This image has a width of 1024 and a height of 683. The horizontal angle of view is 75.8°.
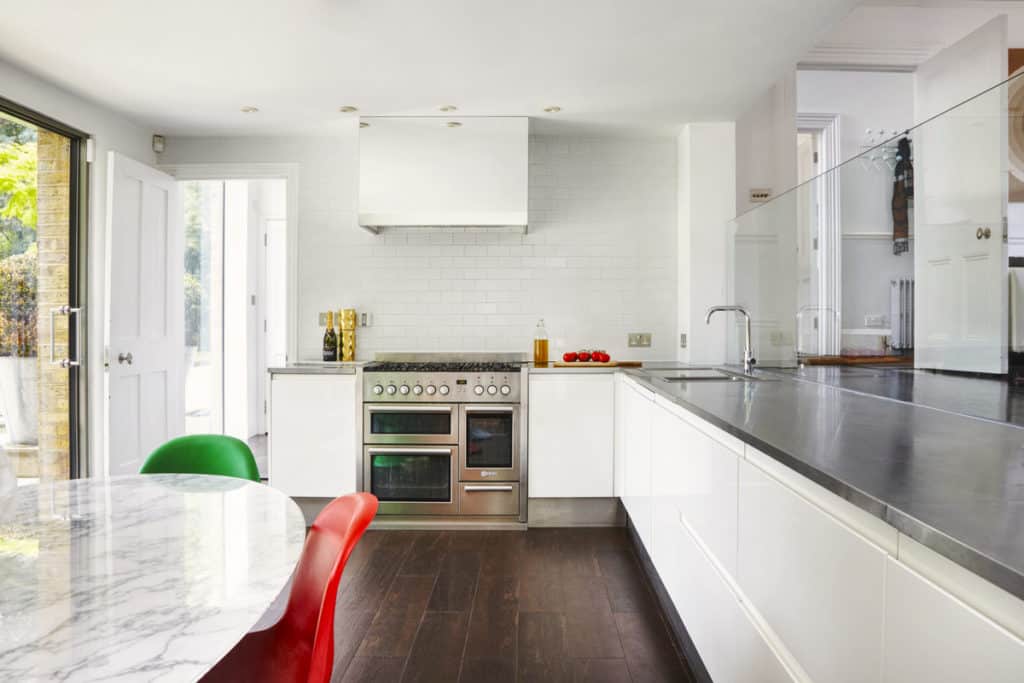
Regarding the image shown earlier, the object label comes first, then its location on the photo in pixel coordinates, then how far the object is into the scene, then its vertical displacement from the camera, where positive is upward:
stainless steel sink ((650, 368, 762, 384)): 3.19 -0.18
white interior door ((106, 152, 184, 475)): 3.88 +0.17
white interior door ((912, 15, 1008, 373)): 1.99 +0.33
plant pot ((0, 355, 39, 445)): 3.35 -0.30
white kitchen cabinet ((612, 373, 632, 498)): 3.70 -0.57
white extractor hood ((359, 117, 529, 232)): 4.09 +1.06
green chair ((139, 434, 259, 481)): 2.01 -0.37
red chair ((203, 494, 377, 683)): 1.26 -0.57
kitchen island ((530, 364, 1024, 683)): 0.75 -0.31
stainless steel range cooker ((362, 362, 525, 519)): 3.90 -0.60
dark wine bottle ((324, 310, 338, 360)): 4.43 -0.02
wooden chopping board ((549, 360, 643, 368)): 3.99 -0.15
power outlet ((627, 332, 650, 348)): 4.50 +0.00
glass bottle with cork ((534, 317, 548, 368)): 4.32 -0.07
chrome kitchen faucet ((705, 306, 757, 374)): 3.38 -0.06
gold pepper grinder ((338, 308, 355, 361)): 4.46 +0.03
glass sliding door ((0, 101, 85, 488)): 3.38 +0.23
